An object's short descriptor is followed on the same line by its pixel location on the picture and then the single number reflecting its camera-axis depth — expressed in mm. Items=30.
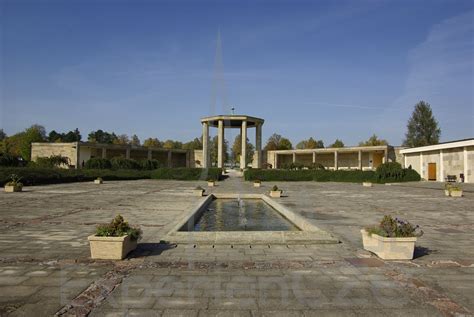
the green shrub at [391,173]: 37656
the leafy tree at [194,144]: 111131
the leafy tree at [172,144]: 107150
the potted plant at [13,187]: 21141
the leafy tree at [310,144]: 99812
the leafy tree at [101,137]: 110375
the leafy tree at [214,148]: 72938
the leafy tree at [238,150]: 85375
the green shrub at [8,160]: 35309
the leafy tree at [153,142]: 104294
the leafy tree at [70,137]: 99312
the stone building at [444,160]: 35500
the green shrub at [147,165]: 48500
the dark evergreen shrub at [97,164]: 43594
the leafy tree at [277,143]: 91819
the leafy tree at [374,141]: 89188
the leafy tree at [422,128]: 70438
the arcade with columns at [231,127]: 58406
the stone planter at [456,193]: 21111
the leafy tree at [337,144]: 98725
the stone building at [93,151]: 59031
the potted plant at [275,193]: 19969
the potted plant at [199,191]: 19988
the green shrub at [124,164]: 45688
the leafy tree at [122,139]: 108344
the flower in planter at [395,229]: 6445
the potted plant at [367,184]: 32812
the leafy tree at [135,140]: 116281
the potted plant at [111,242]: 6191
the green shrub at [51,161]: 49488
